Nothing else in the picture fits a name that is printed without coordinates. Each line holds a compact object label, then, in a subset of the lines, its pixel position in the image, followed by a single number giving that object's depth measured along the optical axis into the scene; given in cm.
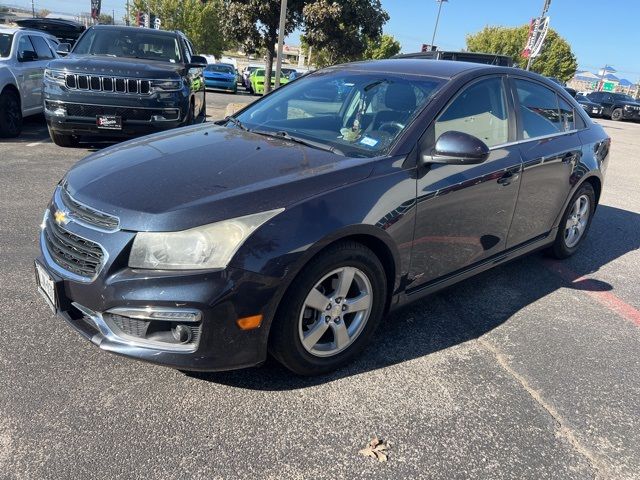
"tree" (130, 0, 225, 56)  4819
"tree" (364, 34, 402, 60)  5128
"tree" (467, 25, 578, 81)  5719
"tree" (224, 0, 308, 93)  1541
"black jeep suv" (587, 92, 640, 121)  2919
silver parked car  841
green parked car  2502
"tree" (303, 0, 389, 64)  1630
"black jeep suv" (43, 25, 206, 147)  688
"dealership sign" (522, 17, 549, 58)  1659
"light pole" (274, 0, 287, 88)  1077
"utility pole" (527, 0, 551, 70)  2186
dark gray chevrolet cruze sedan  234
